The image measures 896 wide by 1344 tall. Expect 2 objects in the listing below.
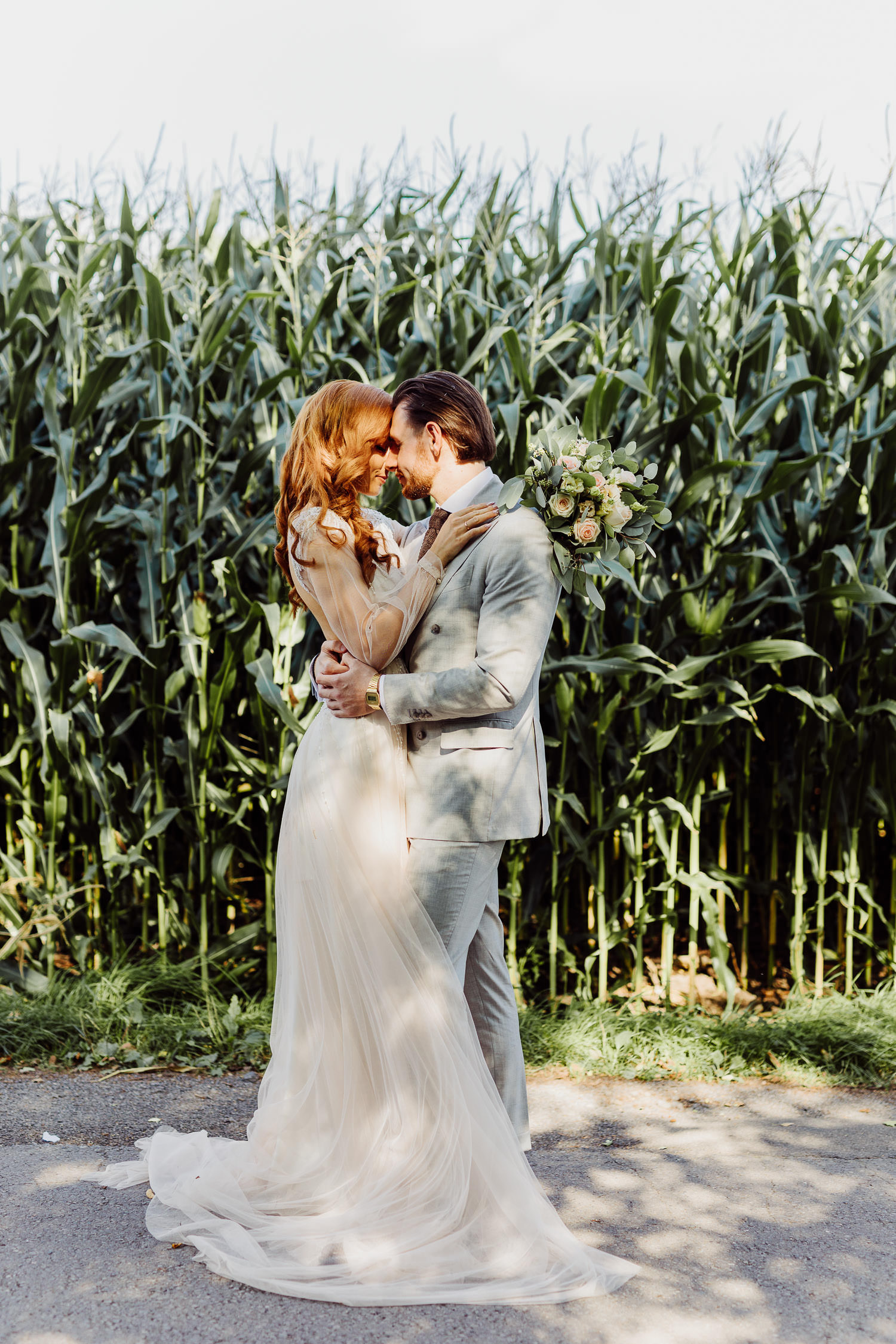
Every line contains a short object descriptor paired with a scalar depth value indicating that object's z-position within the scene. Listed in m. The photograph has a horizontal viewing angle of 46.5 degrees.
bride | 2.16
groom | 2.30
